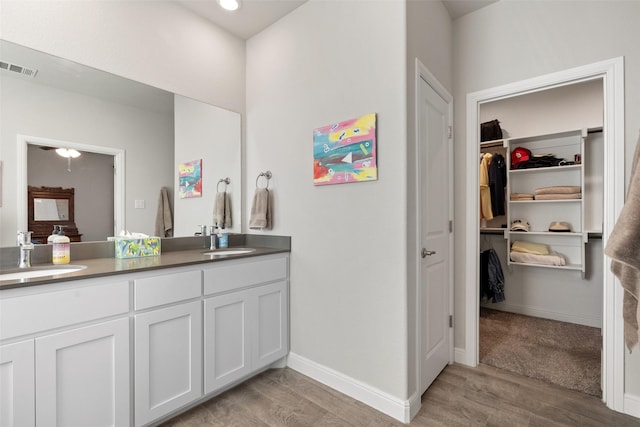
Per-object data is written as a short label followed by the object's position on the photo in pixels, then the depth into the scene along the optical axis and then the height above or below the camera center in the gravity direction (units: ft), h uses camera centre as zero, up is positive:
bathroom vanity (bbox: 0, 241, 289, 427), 3.82 -1.96
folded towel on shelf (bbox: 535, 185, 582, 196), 9.81 +0.71
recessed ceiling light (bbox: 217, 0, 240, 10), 6.72 +4.73
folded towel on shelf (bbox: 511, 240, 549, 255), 10.34 -1.29
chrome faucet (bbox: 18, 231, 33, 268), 4.88 -0.56
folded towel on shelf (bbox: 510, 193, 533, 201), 10.68 +0.54
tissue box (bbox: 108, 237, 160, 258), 5.94 -0.67
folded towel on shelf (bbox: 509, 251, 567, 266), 9.89 -1.59
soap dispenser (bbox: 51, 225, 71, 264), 5.27 -0.62
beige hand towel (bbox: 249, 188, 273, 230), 7.60 +0.07
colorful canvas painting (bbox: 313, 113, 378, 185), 5.89 +1.27
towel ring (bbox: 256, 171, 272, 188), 7.84 +0.99
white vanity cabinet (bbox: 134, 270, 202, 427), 4.83 -2.22
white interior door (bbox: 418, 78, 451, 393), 6.05 -0.47
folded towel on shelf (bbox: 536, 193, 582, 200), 9.77 +0.49
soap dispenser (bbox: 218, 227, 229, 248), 7.92 -0.71
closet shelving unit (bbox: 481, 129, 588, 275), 9.93 +0.30
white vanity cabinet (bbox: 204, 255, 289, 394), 5.78 -2.23
